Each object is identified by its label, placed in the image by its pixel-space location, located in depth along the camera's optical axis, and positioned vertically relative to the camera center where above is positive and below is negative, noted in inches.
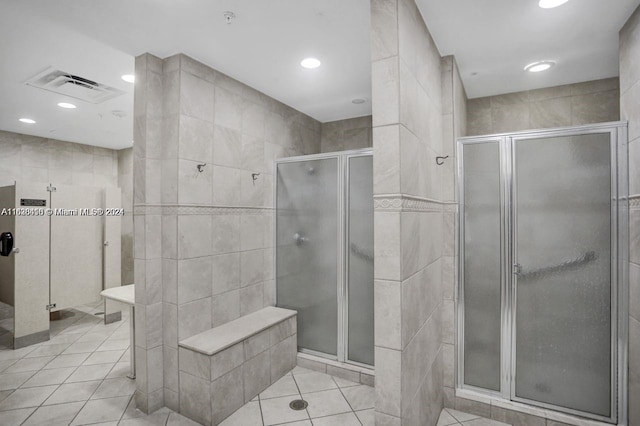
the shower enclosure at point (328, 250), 104.5 -13.3
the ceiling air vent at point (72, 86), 101.6 +42.7
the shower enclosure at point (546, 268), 77.2 -14.5
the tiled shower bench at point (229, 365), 81.4 -42.3
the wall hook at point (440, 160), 85.8 +14.1
